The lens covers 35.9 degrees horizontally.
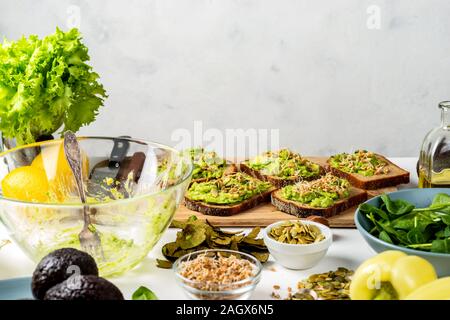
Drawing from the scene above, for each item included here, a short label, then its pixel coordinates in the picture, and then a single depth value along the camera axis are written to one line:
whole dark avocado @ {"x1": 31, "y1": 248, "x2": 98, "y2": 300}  1.45
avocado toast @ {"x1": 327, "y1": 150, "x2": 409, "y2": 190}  2.51
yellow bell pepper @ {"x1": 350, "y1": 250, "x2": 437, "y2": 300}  1.42
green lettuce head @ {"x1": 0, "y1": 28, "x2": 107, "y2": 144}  2.23
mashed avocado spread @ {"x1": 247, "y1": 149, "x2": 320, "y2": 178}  2.58
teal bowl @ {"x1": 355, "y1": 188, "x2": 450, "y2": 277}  1.59
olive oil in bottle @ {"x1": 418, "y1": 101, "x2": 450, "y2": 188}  2.22
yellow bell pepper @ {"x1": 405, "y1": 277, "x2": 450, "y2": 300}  1.33
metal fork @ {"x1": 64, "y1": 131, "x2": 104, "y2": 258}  1.71
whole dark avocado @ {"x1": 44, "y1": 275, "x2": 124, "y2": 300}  1.35
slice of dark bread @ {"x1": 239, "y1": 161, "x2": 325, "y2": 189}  2.54
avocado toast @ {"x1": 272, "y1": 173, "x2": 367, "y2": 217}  2.22
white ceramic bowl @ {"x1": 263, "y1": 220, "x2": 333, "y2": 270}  1.75
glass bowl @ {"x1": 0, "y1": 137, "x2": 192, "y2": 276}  1.65
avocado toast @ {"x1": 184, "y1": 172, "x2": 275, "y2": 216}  2.24
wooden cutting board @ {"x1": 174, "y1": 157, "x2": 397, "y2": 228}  2.15
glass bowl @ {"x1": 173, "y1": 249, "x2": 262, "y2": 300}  1.50
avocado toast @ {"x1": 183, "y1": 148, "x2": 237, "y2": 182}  2.57
